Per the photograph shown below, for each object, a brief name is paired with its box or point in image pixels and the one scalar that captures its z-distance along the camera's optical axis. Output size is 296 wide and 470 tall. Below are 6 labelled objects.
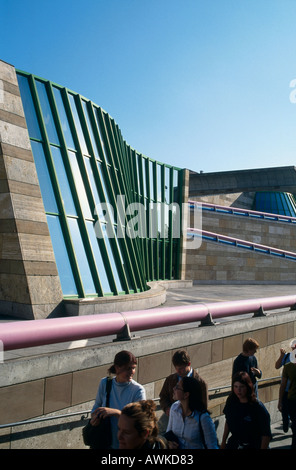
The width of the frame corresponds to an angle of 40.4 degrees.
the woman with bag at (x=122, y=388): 3.99
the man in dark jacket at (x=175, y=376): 4.74
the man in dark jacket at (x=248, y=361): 6.54
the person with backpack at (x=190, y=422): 3.88
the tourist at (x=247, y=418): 4.90
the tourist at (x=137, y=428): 2.93
